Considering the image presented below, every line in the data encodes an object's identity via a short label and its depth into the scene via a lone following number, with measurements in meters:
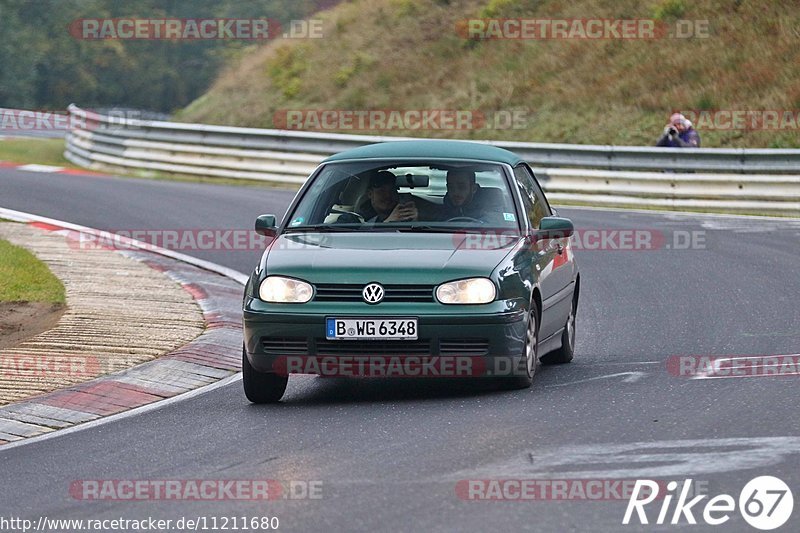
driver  19.20
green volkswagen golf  16.95
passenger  19.16
